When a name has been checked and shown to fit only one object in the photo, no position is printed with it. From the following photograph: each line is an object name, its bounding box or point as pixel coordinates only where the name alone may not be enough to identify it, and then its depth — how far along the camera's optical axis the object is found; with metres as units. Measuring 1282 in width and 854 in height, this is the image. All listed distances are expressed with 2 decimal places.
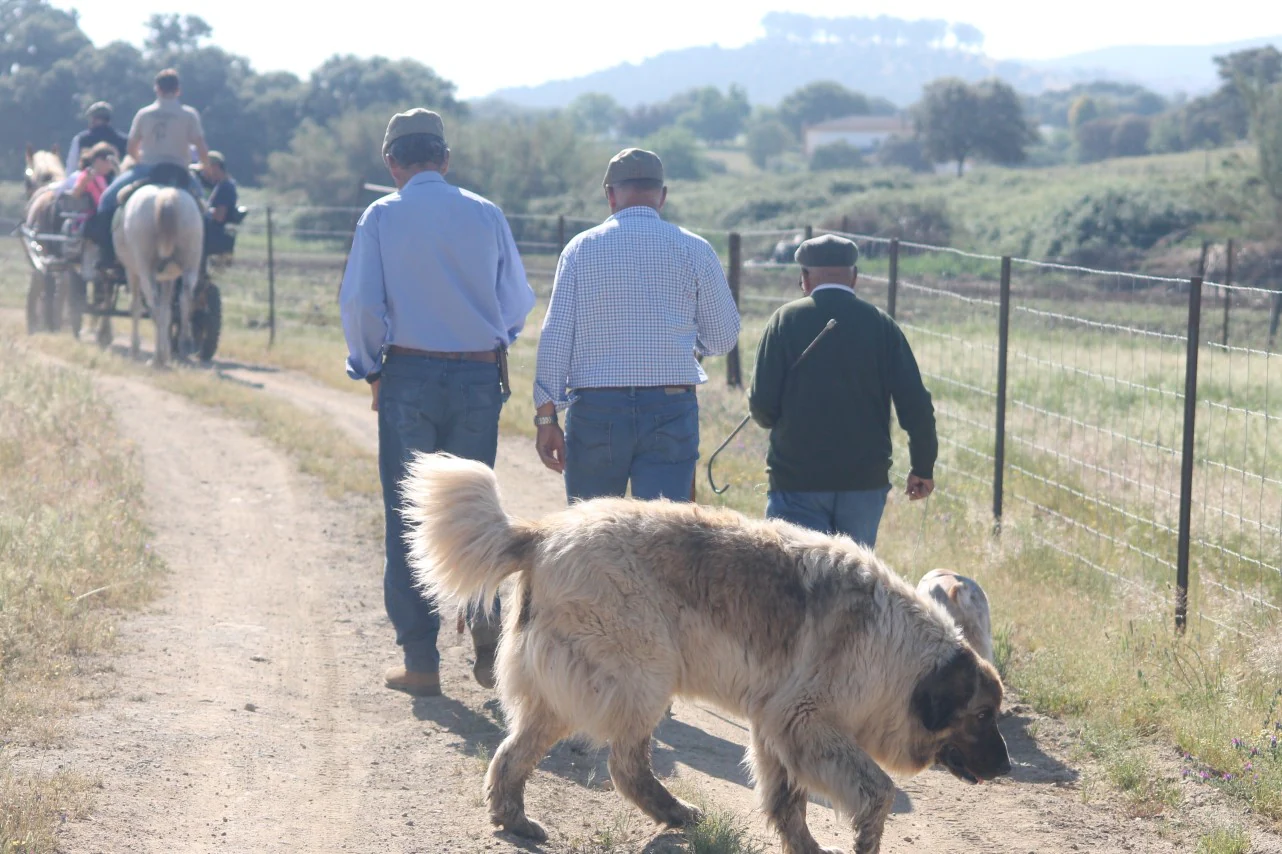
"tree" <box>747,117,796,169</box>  148.75
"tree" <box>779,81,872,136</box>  190.38
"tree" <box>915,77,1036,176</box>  81.06
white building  174.38
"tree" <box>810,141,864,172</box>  110.69
